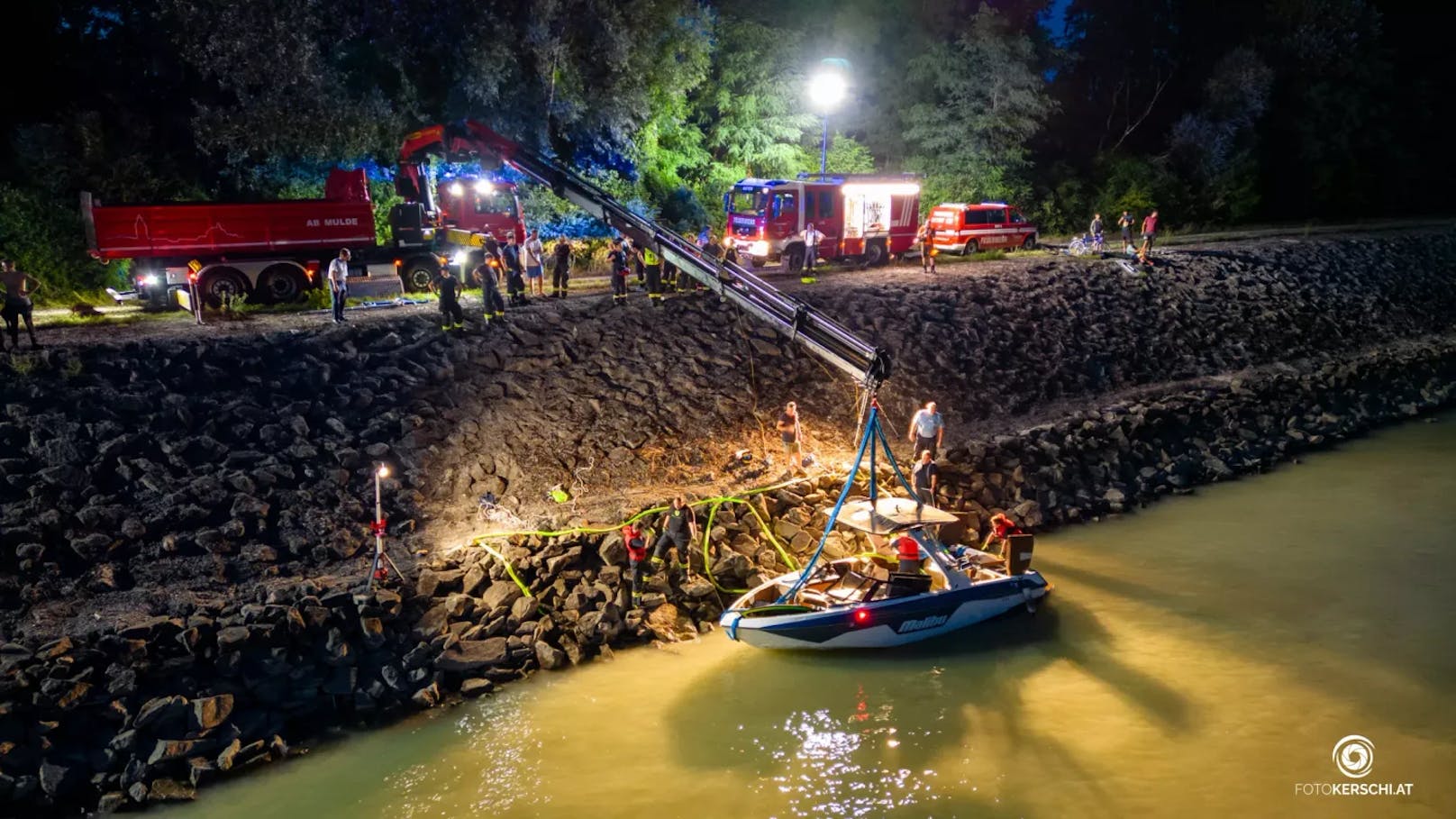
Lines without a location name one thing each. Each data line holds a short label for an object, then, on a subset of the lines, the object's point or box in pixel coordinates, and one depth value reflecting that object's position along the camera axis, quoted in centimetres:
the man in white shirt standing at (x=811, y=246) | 2684
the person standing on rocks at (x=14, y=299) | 1617
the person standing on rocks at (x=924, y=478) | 1591
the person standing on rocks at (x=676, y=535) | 1395
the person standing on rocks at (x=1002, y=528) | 1438
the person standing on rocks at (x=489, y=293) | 1900
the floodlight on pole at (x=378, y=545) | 1260
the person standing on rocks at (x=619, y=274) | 2094
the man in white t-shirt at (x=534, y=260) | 2203
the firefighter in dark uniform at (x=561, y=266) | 2156
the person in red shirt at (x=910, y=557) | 1297
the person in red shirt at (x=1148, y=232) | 3061
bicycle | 3153
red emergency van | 3181
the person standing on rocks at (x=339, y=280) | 1844
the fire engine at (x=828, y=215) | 2689
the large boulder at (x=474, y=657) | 1201
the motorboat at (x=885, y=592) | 1230
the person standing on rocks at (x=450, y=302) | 1828
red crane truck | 1973
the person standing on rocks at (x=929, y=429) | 1641
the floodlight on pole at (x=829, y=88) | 2956
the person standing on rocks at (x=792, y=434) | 1661
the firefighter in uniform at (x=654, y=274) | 2130
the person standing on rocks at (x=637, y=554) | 1348
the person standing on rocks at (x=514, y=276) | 2073
